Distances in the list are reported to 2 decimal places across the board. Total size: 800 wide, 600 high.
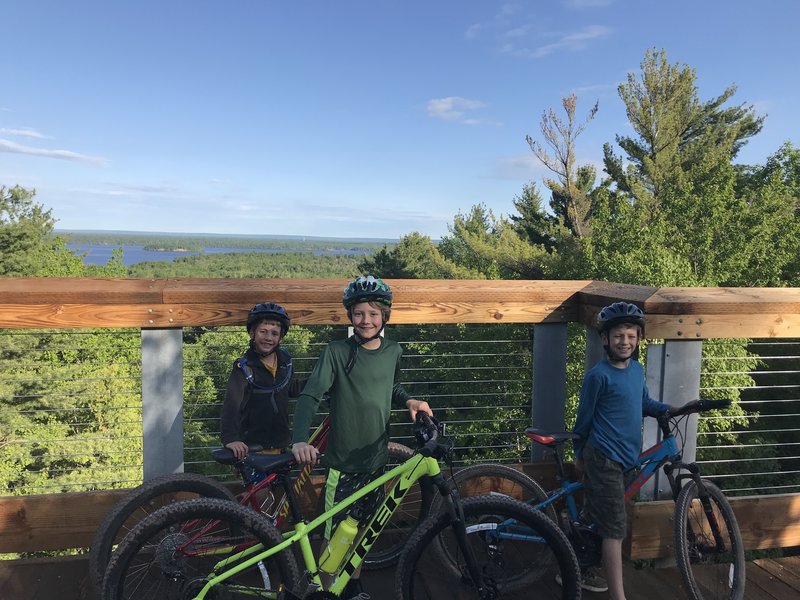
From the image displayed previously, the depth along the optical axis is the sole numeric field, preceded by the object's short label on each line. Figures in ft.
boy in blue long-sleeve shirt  8.96
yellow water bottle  8.29
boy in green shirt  8.96
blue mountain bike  9.03
